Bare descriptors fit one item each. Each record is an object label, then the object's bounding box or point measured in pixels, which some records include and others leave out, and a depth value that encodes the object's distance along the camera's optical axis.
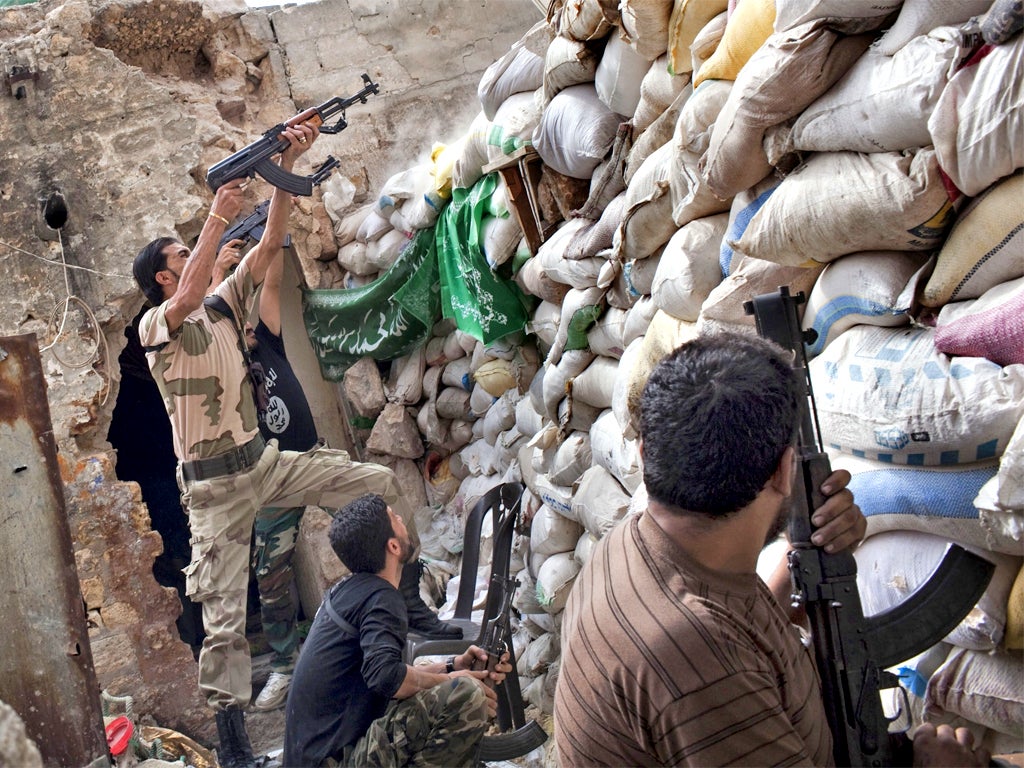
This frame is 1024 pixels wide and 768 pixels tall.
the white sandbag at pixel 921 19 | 1.51
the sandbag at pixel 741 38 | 1.94
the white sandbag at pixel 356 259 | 5.39
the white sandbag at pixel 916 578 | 1.44
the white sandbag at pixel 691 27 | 2.22
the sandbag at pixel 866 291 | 1.67
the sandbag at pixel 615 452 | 2.76
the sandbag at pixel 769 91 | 1.71
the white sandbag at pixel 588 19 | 2.65
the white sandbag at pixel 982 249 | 1.45
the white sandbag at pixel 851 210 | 1.57
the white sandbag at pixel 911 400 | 1.42
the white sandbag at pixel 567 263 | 3.12
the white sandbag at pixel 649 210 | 2.47
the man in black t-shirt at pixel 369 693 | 2.32
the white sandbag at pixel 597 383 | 3.14
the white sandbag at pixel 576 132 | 2.97
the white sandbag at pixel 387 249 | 5.07
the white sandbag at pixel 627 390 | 2.51
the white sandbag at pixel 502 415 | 4.70
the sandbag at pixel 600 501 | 2.99
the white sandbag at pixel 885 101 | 1.51
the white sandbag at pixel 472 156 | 3.99
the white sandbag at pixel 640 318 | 2.66
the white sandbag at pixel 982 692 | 1.42
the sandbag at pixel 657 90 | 2.51
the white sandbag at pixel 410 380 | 5.50
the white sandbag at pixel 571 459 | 3.40
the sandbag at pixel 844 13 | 1.63
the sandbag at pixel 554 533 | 3.68
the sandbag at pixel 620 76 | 2.71
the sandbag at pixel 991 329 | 1.42
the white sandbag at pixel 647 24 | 2.38
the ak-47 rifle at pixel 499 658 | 3.05
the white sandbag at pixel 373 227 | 5.20
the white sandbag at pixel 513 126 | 3.54
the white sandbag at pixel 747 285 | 1.95
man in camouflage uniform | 3.36
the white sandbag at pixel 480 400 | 4.98
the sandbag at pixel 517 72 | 3.65
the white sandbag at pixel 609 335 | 3.03
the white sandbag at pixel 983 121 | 1.34
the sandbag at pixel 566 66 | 2.99
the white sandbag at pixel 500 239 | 3.97
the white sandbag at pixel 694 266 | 2.27
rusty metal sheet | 2.05
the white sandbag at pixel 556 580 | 3.62
